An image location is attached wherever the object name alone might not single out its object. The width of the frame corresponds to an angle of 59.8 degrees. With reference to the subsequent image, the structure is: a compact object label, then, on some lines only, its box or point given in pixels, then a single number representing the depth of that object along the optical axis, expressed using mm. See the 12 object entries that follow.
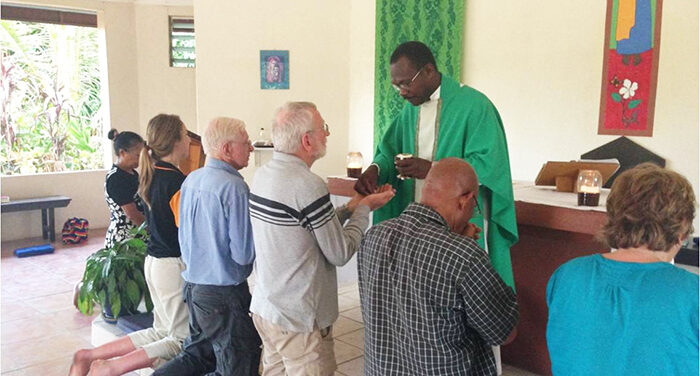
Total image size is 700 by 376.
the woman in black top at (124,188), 3770
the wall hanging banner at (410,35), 5875
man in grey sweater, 1963
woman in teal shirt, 1219
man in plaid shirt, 1494
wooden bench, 6802
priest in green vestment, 2275
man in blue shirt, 2363
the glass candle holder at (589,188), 2482
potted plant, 3559
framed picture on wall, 6645
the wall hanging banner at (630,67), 4543
